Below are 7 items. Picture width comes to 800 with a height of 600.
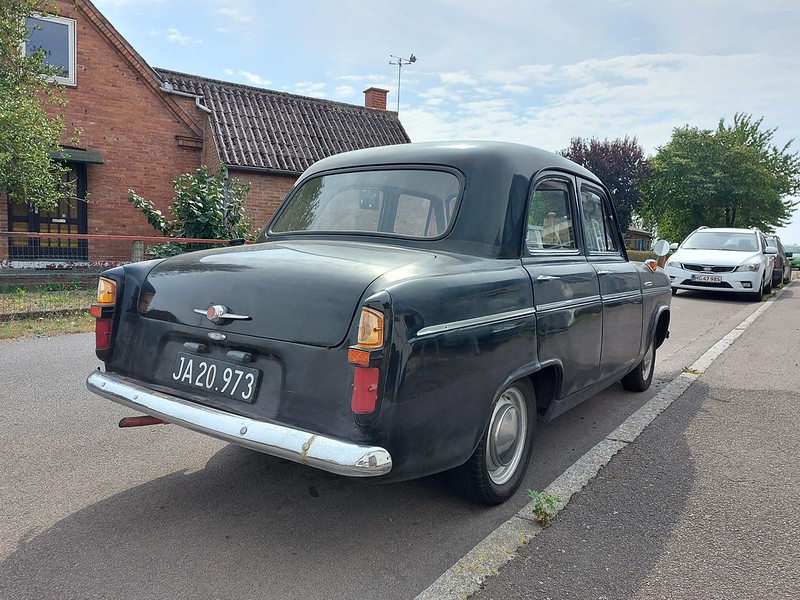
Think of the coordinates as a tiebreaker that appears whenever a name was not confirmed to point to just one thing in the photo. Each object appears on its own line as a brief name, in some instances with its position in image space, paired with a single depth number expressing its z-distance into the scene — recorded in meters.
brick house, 14.71
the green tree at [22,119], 9.73
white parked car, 13.61
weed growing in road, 3.00
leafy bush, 12.01
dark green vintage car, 2.47
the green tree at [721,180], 31.94
